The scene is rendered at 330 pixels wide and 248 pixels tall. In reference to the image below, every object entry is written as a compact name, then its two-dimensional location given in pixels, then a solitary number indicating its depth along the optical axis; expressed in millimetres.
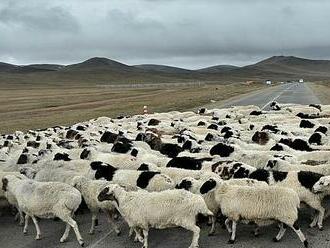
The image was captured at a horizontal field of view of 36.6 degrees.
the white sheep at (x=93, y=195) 10681
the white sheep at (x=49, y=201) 10172
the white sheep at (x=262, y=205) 9195
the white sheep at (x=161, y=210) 9219
